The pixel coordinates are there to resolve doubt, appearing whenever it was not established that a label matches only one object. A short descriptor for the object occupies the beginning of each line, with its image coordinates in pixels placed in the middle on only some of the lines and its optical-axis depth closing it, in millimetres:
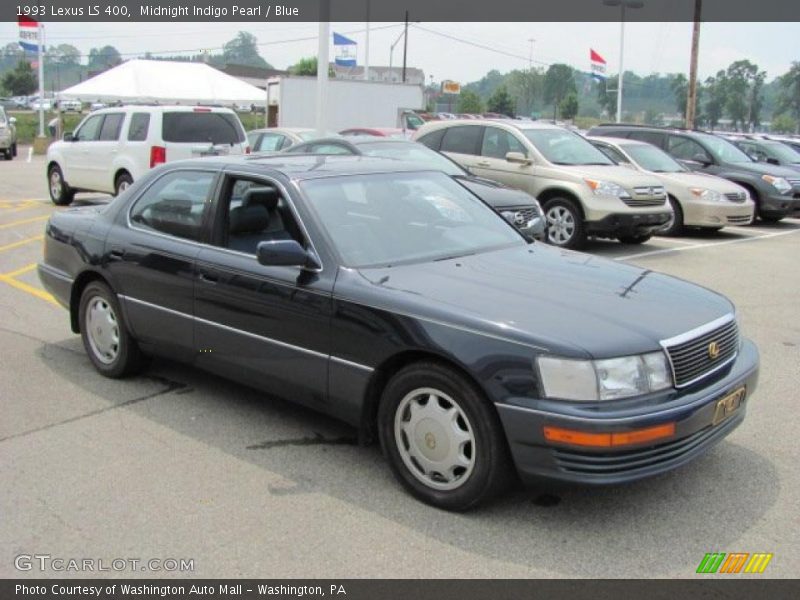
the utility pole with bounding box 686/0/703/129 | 29000
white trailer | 25188
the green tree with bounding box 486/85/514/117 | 78625
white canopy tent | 27641
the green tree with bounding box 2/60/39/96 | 89688
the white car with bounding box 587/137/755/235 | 13250
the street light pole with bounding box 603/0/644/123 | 29203
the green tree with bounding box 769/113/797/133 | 90375
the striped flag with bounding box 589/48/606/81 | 32062
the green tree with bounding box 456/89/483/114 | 87250
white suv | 13766
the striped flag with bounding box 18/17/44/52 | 35000
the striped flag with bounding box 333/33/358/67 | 33750
